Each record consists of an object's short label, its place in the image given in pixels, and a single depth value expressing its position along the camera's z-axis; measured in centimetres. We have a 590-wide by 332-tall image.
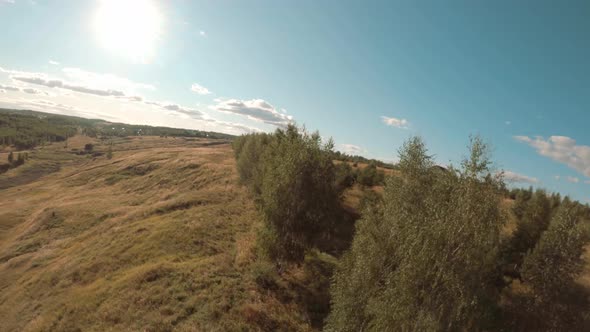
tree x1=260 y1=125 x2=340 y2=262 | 3062
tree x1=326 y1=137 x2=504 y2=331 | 1407
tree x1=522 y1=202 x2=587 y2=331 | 2527
